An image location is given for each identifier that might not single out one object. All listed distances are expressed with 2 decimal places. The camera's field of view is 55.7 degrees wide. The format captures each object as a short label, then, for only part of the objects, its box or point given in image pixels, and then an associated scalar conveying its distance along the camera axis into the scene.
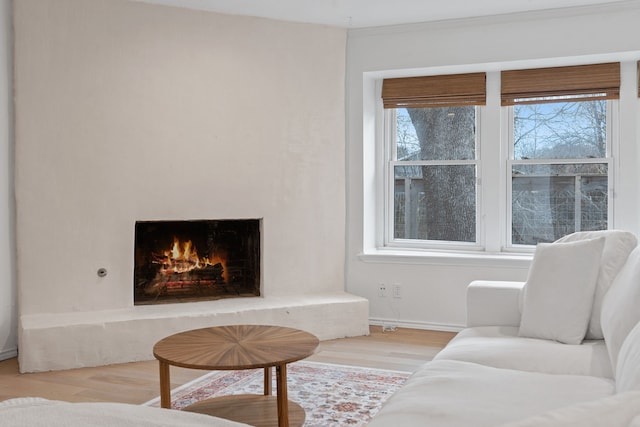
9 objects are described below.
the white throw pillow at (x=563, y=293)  2.57
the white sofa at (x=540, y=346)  1.74
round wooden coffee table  2.37
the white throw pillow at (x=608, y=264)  2.59
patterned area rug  2.93
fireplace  4.45
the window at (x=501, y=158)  4.50
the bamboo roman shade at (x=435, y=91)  4.71
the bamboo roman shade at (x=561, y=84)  4.36
